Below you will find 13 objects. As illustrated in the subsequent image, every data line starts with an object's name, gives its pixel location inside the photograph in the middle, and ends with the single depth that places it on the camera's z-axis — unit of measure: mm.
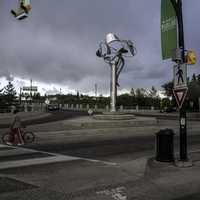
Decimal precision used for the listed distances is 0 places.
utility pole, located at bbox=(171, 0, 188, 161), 6320
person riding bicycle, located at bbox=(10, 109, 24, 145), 10023
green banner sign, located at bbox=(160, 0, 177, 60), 6522
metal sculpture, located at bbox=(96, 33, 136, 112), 18362
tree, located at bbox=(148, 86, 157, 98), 78139
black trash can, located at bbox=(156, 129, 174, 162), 6469
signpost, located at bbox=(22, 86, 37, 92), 40804
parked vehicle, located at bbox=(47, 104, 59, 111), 51376
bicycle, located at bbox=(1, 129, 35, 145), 10055
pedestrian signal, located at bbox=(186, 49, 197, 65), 6384
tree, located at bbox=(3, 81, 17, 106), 29606
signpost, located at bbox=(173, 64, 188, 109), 6266
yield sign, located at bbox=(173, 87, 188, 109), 6238
